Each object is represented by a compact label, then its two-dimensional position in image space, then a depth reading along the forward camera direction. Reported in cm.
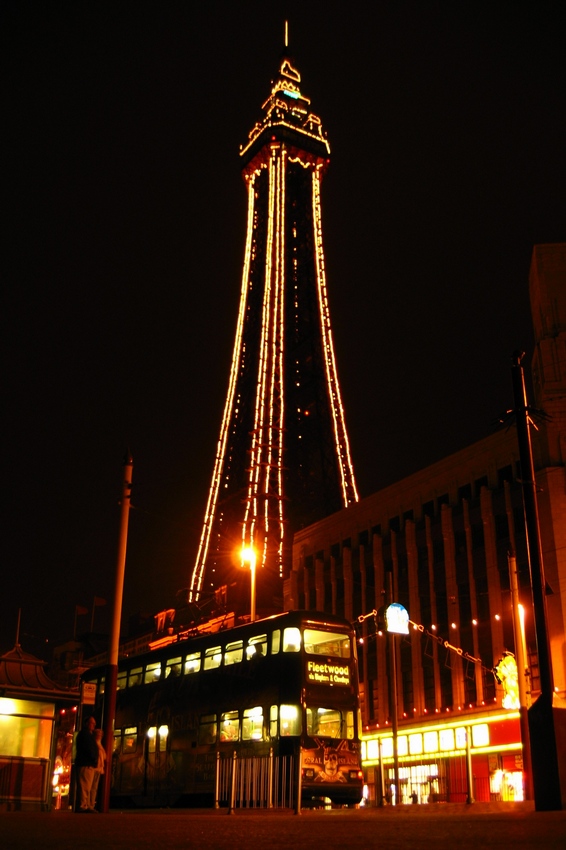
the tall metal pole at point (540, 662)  1292
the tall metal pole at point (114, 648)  1878
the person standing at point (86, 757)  1706
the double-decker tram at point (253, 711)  2178
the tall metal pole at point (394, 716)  2627
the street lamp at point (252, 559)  3606
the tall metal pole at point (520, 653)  2720
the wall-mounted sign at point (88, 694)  1962
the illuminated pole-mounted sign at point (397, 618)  3256
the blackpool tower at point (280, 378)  6875
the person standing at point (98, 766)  1744
